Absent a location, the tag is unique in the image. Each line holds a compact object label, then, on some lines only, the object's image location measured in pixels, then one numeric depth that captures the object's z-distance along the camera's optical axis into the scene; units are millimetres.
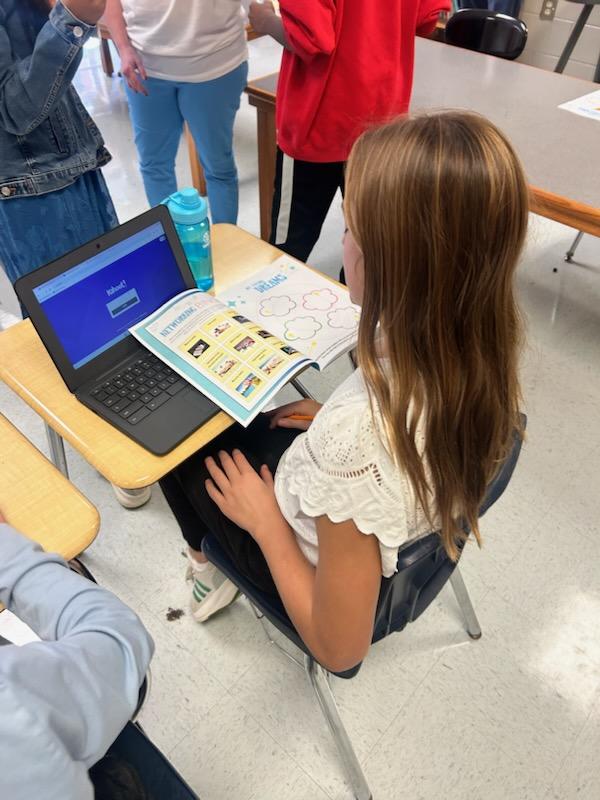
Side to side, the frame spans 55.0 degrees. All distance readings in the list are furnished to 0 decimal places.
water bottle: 1026
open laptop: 838
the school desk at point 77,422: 824
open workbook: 898
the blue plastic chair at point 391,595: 748
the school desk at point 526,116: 1490
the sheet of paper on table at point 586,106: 1830
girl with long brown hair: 560
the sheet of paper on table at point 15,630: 659
